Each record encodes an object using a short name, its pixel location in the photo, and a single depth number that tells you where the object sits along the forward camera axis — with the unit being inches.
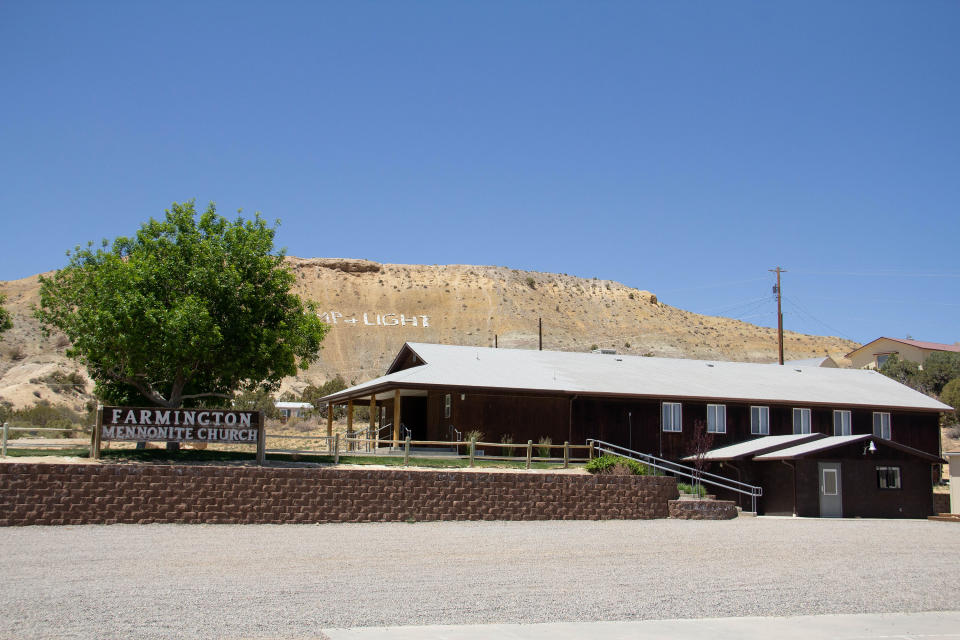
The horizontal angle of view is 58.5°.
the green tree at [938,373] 2635.3
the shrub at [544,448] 1228.8
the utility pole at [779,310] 2119.3
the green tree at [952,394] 2281.5
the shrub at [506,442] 1261.1
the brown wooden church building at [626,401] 1289.4
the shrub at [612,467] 1084.5
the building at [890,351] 3198.8
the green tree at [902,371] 2662.2
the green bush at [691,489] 1139.3
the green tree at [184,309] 981.8
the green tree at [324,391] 2299.7
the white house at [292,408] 2391.7
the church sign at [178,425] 947.3
